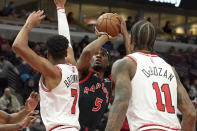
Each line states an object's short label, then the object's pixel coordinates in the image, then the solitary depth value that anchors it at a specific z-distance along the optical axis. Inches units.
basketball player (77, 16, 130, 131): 351.7
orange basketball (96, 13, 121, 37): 330.1
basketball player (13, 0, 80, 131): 257.1
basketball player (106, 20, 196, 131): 225.8
